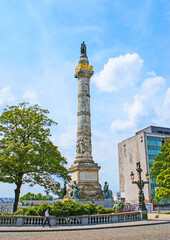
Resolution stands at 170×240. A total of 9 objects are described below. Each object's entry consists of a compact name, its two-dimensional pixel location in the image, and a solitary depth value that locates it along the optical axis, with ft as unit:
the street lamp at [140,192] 59.36
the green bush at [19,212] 51.89
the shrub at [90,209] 51.63
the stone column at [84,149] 89.25
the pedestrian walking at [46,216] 45.06
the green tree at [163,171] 87.15
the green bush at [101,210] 53.72
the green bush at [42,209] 49.27
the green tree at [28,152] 63.21
